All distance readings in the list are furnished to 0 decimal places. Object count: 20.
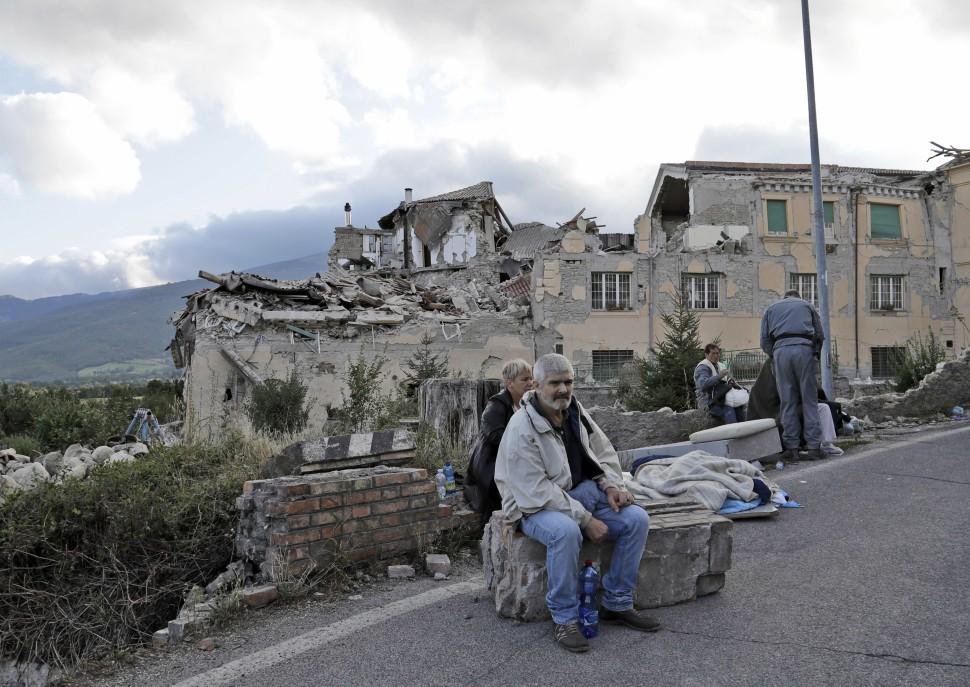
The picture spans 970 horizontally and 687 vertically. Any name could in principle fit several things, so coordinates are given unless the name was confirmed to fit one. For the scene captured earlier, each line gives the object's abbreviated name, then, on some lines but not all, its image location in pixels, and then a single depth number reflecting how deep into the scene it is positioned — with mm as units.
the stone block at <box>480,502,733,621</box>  4270
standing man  9516
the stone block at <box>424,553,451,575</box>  5523
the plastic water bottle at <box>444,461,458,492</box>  6796
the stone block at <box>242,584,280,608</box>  4773
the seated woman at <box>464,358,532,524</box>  5012
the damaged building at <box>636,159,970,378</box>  29906
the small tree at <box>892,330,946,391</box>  14781
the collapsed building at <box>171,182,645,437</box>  23922
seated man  4004
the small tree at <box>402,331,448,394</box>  18284
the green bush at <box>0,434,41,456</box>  14469
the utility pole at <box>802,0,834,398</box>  14830
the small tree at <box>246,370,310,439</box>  12023
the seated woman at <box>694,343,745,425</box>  10125
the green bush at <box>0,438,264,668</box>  5117
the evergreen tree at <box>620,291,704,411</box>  13273
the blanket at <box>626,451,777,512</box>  6625
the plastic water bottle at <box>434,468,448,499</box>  6609
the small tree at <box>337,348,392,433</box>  9227
